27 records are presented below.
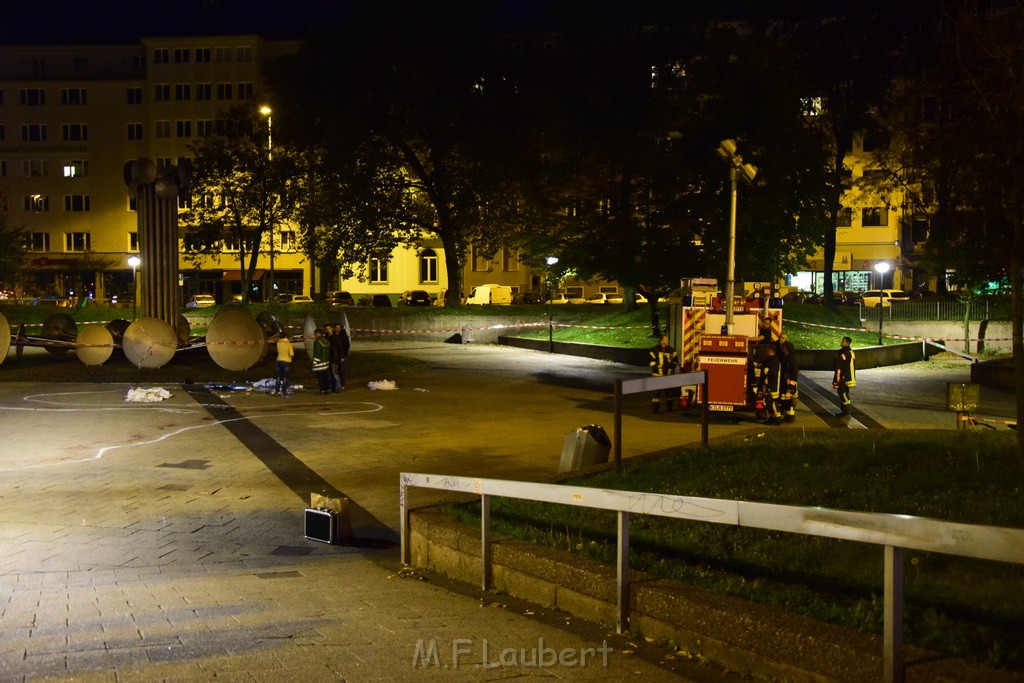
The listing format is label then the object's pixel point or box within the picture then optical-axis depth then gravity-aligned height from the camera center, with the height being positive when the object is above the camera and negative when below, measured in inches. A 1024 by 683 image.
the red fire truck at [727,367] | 703.1 -63.2
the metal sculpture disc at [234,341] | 950.4 -64.0
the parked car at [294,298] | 2669.8 -69.1
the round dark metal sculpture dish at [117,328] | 1066.6 -60.1
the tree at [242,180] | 1902.1 +171.0
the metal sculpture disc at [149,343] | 966.4 -67.3
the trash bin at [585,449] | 460.1 -78.2
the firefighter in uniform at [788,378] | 692.7 -69.1
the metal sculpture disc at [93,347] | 992.2 -73.1
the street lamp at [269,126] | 1817.1 +271.1
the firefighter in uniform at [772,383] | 689.0 -72.7
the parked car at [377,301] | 2625.5 -72.8
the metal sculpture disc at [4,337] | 953.5 -61.3
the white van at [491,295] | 2662.4 -56.4
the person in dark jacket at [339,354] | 857.5 -68.5
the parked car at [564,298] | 2833.7 -69.2
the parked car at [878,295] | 2156.0 -45.2
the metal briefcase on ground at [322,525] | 369.4 -91.4
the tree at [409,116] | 1675.7 +259.2
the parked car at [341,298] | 2682.1 -67.1
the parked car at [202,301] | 2563.5 -75.5
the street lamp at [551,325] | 1370.6 -71.0
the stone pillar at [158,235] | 1047.0 +37.6
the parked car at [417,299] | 2692.7 -68.2
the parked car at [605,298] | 2654.8 -66.1
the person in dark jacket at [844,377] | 740.6 -73.0
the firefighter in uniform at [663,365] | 748.0 -66.0
